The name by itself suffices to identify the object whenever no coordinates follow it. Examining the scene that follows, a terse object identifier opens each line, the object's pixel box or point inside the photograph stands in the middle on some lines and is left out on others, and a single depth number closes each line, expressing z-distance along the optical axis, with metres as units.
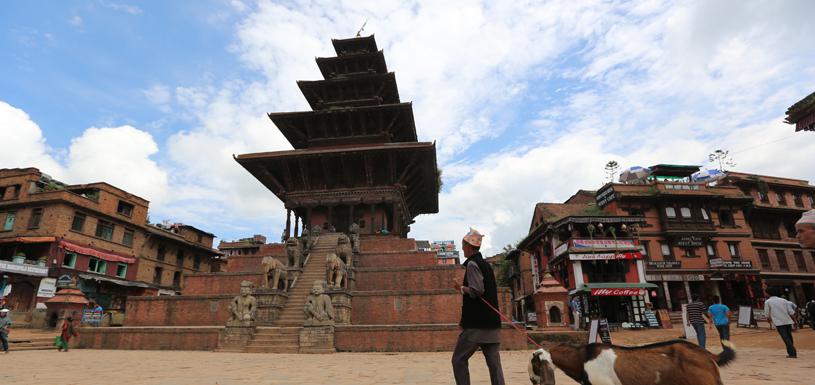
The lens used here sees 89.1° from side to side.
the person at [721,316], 9.43
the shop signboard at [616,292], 28.41
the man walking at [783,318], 8.80
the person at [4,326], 12.36
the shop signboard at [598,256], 29.45
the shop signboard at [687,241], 33.41
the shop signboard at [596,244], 29.72
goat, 3.56
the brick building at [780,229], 35.00
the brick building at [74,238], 28.21
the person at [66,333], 13.66
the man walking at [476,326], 3.97
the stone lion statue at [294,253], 17.33
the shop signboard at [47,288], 27.83
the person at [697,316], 9.91
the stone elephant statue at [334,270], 14.78
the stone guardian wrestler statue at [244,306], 13.01
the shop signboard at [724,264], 32.56
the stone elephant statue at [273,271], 15.08
